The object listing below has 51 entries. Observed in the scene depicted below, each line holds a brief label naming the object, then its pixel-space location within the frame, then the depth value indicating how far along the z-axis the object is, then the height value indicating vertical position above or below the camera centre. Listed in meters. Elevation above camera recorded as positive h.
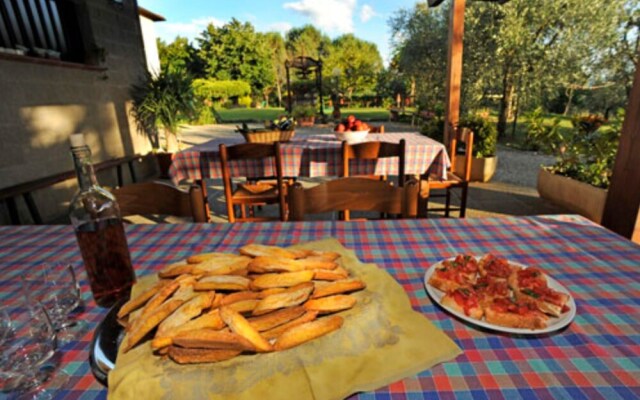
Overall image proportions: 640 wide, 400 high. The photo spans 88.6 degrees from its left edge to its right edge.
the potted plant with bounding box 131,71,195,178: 5.10 +0.05
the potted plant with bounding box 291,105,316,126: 10.89 -0.41
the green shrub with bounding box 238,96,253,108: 24.75 +0.30
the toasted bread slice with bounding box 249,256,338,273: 0.63 -0.30
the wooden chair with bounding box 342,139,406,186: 2.25 -0.34
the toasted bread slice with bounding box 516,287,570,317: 0.61 -0.38
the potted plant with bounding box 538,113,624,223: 2.90 -0.76
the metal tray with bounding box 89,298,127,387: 0.52 -0.38
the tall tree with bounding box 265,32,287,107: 25.05 +3.54
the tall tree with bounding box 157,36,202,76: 20.03 +3.68
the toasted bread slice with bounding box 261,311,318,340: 0.51 -0.34
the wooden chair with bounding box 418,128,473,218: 2.76 -0.69
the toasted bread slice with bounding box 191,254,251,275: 0.65 -0.31
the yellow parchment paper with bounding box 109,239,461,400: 0.45 -0.37
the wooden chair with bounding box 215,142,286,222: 2.24 -0.58
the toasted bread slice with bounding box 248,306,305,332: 0.51 -0.33
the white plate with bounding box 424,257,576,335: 0.57 -0.40
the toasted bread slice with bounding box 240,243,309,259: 0.71 -0.31
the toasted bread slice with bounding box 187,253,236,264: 0.71 -0.32
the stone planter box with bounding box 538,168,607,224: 2.81 -0.93
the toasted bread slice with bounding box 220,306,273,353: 0.48 -0.32
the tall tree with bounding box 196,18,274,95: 24.41 +3.83
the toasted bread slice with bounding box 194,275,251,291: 0.58 -0.30
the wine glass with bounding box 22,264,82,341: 0.66 -0.38
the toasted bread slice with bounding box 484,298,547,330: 0.58 -0.39
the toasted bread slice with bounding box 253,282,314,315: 0.53 -0.31
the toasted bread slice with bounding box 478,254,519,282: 0.72 -0.37
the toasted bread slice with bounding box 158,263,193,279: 0.67 -0.32
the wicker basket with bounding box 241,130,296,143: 2.70 -0.25
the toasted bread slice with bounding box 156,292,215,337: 0.50 -0.31
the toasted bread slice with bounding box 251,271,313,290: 0.59 -0.31
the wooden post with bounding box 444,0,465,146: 3.82 +0.38
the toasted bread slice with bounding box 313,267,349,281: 0.64 -0.33
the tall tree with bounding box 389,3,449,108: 7.05 +1.09
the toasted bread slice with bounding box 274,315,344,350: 0.50 -0.34
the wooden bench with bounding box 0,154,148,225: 2.86 -0.66
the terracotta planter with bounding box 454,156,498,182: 4.28 -0.92
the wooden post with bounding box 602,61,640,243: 1.72 -0.46
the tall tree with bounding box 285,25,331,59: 28.70 +5.37
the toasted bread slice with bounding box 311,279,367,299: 0.59 -0.33
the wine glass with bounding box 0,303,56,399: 0.51 -0.39
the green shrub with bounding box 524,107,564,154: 3.74 -0.47
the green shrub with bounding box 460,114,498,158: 4.41 -0.57
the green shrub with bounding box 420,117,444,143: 5.50 -0.52
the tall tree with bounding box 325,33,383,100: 24.12 +2.15
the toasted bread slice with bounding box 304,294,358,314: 0.55 -0.33
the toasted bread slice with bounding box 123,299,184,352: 0.50 -0.32
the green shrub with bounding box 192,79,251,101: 22.25 +1.22
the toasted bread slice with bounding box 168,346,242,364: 0.47 -0.34
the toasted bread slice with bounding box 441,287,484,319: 0.62 -0.39
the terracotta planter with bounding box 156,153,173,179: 5.09 -0.80
